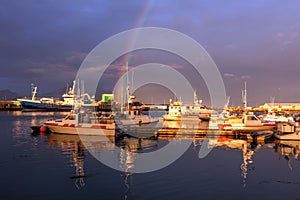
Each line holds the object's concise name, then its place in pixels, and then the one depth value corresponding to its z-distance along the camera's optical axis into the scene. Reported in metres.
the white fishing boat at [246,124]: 37.16
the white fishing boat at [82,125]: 32.59
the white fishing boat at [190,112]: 70.19
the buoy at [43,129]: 37.25
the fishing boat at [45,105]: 132.88
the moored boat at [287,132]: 31.14
